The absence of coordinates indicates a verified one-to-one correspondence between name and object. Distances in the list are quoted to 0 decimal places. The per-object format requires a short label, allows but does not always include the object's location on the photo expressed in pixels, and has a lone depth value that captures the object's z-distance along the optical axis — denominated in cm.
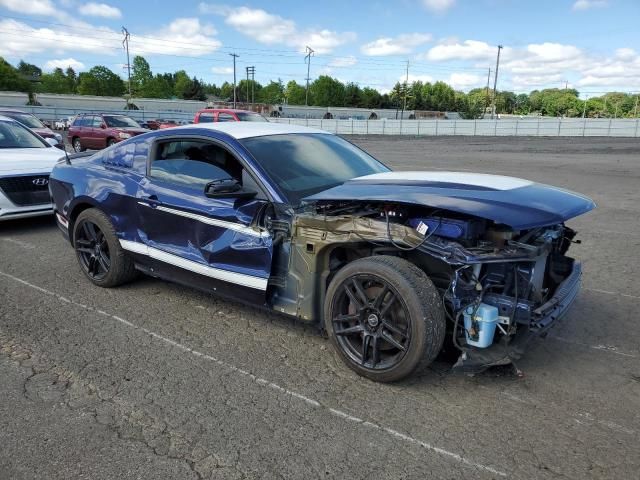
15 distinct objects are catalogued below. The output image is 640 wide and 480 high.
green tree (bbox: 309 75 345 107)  13100
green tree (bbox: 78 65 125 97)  10800
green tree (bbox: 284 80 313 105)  14073
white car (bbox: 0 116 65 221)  708
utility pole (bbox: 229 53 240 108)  9323
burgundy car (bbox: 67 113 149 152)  1947
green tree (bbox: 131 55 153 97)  11431
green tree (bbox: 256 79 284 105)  14215
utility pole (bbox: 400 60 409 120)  11382
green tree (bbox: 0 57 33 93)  10400
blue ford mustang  307
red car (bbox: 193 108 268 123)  1811
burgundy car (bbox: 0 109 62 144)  1533
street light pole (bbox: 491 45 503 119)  8662
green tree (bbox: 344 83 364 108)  13000
